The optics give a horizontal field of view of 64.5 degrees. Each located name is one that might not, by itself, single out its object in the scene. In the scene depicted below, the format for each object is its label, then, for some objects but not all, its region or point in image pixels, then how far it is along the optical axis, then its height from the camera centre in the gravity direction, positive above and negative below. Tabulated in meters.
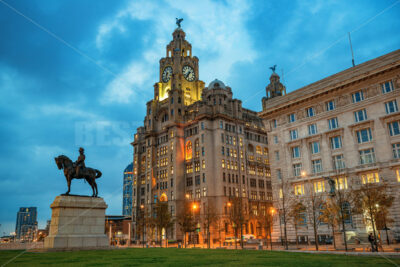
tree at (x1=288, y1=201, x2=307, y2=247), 47.06 -0.23
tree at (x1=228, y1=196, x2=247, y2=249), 57.98 +1.19
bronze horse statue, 31.36 +4.73
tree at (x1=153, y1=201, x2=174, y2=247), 66.85 -0.32
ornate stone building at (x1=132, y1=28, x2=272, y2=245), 93.88 +19.80
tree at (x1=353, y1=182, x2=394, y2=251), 38.34 +1.05
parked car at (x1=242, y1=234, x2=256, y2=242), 70.84 -5.33
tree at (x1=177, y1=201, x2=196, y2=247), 67.16 -1.64
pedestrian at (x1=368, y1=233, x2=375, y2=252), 29.34 -2.93
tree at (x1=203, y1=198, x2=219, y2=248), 69.22 +0.61
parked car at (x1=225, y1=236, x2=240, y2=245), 64.56 -5.32
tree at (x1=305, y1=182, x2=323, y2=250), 49.23 +1.32
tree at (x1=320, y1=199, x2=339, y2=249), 40.97 -0.51
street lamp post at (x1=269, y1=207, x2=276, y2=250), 60.25 +0.09
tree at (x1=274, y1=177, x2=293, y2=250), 56.72 +2.46
